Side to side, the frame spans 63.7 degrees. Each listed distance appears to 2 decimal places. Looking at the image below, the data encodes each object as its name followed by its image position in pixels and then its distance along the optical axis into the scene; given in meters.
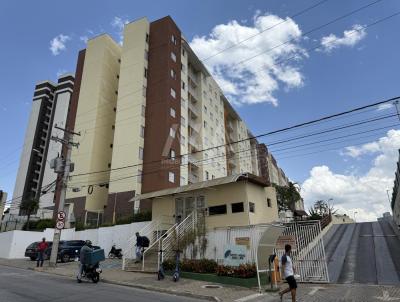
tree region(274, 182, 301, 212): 56.50
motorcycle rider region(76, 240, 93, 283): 13.31
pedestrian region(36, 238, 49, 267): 19.81
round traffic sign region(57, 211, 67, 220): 19.94
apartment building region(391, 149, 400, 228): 29.57
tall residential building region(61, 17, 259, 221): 40.53
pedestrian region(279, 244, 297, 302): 9.46
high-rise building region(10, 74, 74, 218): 74.94
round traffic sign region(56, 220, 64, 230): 19.75
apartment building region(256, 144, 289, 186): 81.44
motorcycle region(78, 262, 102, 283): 13.38
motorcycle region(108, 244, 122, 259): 24.39
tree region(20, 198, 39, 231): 46.13
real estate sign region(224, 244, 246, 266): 13.64
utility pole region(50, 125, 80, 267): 19.91
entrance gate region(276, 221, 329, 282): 13.85
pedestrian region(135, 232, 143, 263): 19.19
